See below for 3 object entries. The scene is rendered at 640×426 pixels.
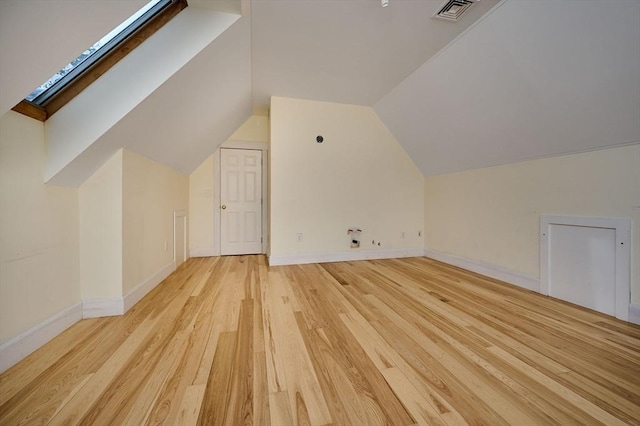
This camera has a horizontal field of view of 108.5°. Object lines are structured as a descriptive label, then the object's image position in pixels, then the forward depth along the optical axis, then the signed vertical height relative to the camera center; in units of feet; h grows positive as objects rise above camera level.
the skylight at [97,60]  4.60 +3.29
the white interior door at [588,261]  5.74 -1.38
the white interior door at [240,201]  12.78 +0.68
